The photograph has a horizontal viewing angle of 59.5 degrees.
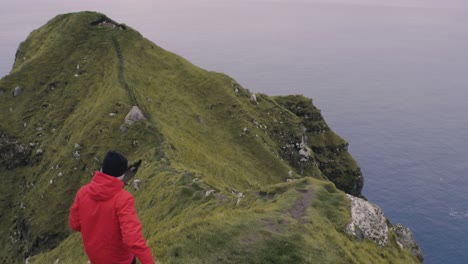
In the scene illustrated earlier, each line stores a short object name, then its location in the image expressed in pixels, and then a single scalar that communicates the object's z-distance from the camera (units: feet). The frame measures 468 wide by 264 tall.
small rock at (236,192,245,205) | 102.18
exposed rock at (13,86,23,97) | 303.54
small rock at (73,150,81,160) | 218.22
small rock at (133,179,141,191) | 155.12
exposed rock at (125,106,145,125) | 215.92
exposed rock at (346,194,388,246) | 84.94
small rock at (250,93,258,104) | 316.38
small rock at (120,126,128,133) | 212.43
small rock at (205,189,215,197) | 115.28
